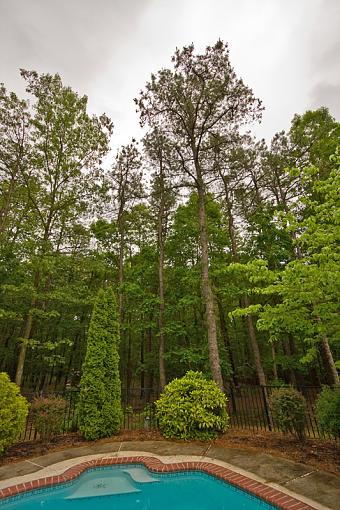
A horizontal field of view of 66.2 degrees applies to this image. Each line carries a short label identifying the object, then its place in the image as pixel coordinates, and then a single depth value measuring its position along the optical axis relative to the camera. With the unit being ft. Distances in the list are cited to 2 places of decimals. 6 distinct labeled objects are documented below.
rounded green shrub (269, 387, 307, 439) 20.48
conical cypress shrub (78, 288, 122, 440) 24.61
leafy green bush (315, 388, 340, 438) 17.35
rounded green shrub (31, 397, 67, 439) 23.84
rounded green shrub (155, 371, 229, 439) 23.18
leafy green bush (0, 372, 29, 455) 20.02
